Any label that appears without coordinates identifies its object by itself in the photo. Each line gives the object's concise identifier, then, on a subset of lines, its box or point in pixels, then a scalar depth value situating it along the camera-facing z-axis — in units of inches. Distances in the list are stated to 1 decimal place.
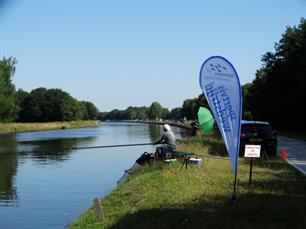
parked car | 671.0
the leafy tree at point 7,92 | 3049.1
